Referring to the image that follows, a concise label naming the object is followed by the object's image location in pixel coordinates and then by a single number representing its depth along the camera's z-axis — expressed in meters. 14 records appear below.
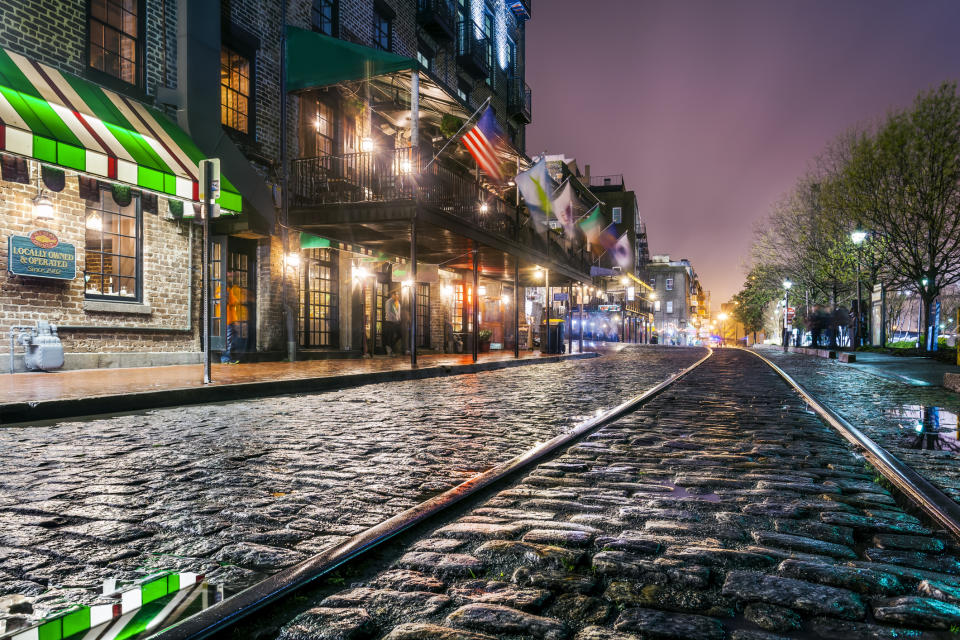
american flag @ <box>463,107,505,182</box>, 15.30
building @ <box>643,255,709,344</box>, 88.62
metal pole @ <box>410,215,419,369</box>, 13.46
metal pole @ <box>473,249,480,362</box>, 16.14
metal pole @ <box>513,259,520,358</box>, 18.55
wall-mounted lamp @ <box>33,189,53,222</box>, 9.88
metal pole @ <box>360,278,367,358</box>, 18.00
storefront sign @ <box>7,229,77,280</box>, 9.69
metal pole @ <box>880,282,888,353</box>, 27.19
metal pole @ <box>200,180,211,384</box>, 8.67
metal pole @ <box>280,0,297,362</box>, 14.90
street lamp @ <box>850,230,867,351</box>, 22.57
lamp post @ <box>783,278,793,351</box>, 37.81
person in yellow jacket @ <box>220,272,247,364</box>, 13.76
